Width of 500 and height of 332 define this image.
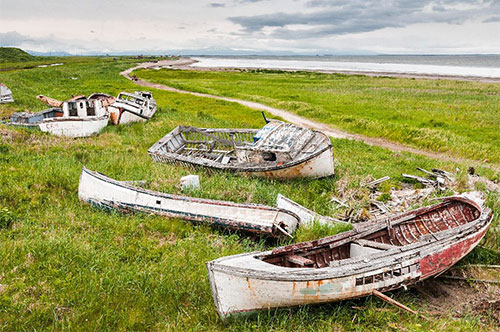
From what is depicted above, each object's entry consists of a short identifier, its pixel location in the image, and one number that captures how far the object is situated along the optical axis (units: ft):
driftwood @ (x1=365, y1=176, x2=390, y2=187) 38.78
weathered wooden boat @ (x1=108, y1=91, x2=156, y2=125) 69.00
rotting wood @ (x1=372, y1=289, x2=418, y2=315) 19.02
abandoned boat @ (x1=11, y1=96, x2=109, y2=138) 58.85
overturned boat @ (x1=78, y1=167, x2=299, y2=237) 27.32
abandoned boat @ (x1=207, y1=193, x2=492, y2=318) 17.93
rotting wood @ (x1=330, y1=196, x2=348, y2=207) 34.58
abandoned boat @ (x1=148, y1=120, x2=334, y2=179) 39.37
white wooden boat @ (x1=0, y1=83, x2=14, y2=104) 85.66
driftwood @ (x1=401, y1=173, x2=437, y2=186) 40.41
